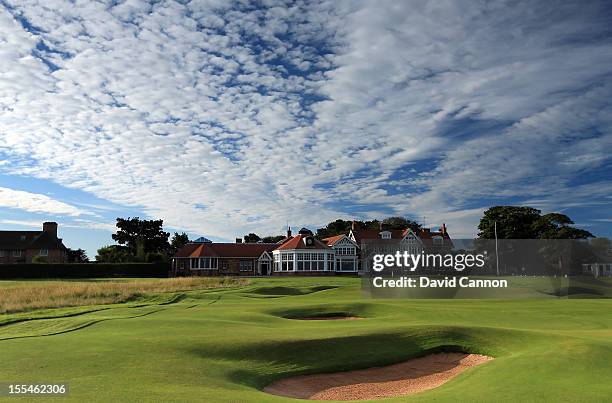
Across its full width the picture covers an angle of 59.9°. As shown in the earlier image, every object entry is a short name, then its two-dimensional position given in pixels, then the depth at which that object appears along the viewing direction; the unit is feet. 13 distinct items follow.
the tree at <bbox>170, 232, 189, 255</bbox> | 391.06
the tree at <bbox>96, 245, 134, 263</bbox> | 308.40
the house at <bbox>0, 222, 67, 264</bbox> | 332.60
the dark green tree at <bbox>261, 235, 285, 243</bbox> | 488.89
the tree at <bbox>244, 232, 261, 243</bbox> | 456.28
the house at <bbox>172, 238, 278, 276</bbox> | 304.30
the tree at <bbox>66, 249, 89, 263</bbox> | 388.51
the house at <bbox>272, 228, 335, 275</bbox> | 302.66
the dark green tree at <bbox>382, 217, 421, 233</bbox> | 478.76
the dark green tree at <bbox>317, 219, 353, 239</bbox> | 466.70
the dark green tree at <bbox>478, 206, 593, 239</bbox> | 304.30
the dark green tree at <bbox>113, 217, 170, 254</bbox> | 369.53
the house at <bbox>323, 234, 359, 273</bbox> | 319.27
